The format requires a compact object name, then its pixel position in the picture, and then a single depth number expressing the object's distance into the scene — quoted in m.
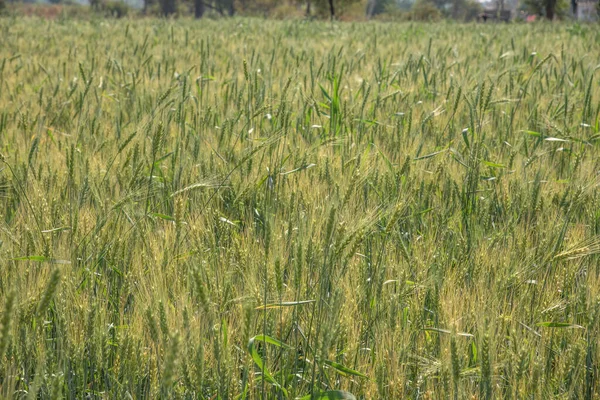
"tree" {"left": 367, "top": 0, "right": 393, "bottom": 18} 67.89
